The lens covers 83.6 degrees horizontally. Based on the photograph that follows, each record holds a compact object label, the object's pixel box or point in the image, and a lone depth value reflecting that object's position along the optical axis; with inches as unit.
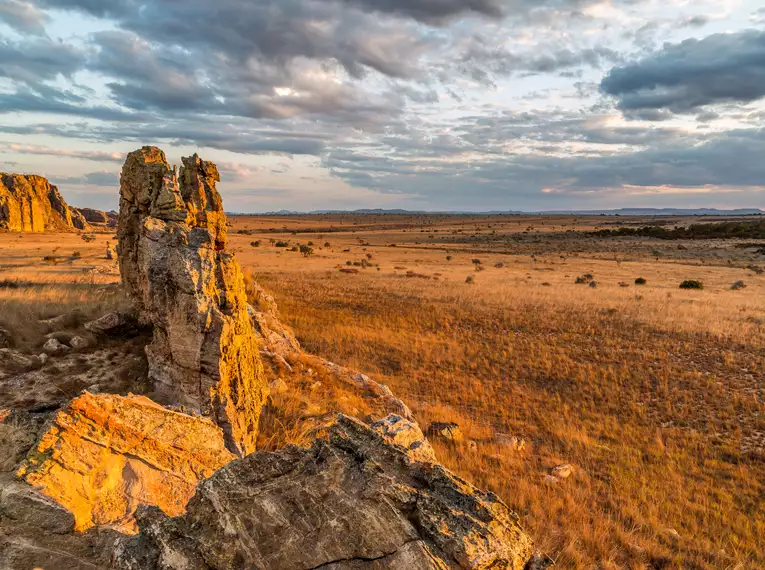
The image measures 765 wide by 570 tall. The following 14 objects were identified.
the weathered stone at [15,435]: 209.0
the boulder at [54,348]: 421.7
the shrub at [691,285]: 1489.9
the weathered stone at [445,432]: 485.4
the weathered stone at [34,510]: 178.7
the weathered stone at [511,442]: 483.2
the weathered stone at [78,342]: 434.9
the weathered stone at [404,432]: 336.2
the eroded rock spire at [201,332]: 339.6
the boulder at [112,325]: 463.5
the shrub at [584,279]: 1604.3
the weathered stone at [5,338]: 430.1
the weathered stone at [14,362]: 384.8
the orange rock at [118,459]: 196.5
